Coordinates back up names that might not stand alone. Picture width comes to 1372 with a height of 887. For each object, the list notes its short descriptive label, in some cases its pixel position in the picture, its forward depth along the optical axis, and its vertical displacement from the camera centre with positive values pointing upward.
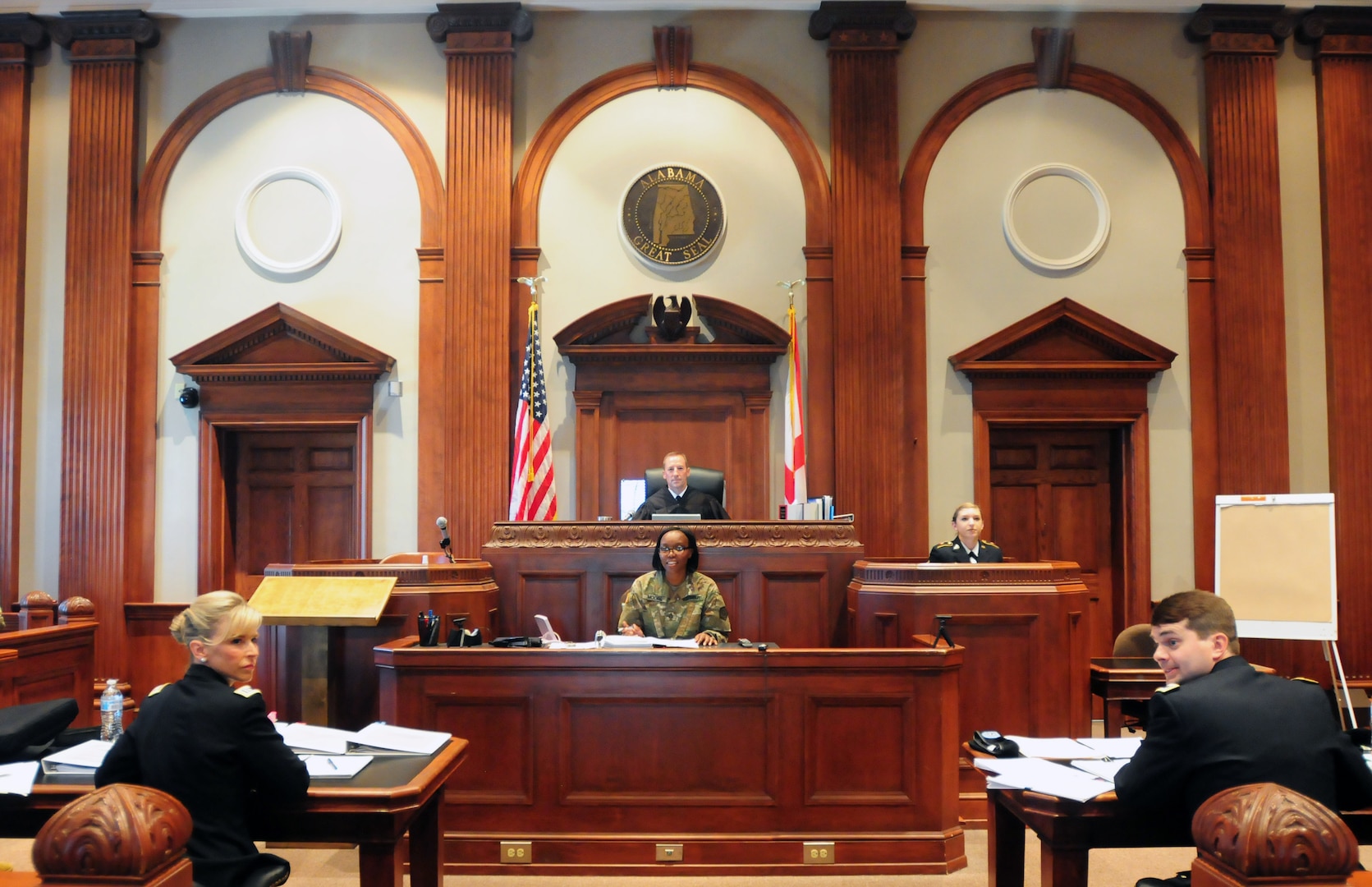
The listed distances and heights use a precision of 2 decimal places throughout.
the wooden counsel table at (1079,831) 2.75 -0.92
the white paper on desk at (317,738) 3.25 -0.78
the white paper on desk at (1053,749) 3.19 -0.81
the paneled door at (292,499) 9.35 -0.04
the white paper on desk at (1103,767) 2.99 -0.82
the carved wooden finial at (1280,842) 1.98 -0.68
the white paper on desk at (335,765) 2.99 -0.80
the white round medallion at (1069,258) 9.16 +2.38
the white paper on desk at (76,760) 3.01 -0.78
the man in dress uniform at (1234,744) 2.56 -0.63
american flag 8.48 +0.31
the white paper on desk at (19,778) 2.84 -0.80
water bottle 3.73 -0.81
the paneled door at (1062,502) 9.28 -0.10
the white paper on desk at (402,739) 3.30 -0.80
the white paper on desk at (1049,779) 2.78 -0.80
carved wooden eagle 8.83 +1.51
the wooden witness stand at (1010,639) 5.62 -0.81
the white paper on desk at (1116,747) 3.21 -0.81
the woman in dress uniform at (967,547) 6.88 -0.38
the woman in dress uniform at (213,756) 2.73 -0.69
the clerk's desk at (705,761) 4.77 -1.25
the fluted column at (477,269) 8.95 +1.95
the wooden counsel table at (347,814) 2.82 -0.88
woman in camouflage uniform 5.63 -0.59
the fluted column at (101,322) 9.01 +1.52
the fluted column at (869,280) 8.93 +1.84
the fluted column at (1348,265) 8.88 +1.95
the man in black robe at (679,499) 7.17 -0.05
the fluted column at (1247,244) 8.94 +2.15
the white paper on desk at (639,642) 4.98 -0.72
